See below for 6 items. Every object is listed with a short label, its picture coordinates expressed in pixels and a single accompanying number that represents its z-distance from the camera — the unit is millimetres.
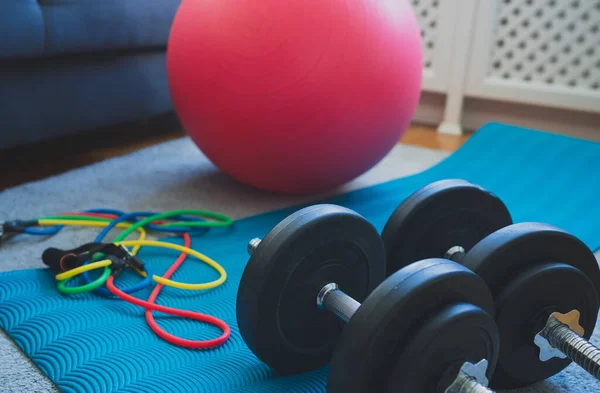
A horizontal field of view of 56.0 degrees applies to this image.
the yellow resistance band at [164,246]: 979
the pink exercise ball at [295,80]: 1146
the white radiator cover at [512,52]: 1965
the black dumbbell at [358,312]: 573
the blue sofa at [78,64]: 1344
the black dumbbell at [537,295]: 680
